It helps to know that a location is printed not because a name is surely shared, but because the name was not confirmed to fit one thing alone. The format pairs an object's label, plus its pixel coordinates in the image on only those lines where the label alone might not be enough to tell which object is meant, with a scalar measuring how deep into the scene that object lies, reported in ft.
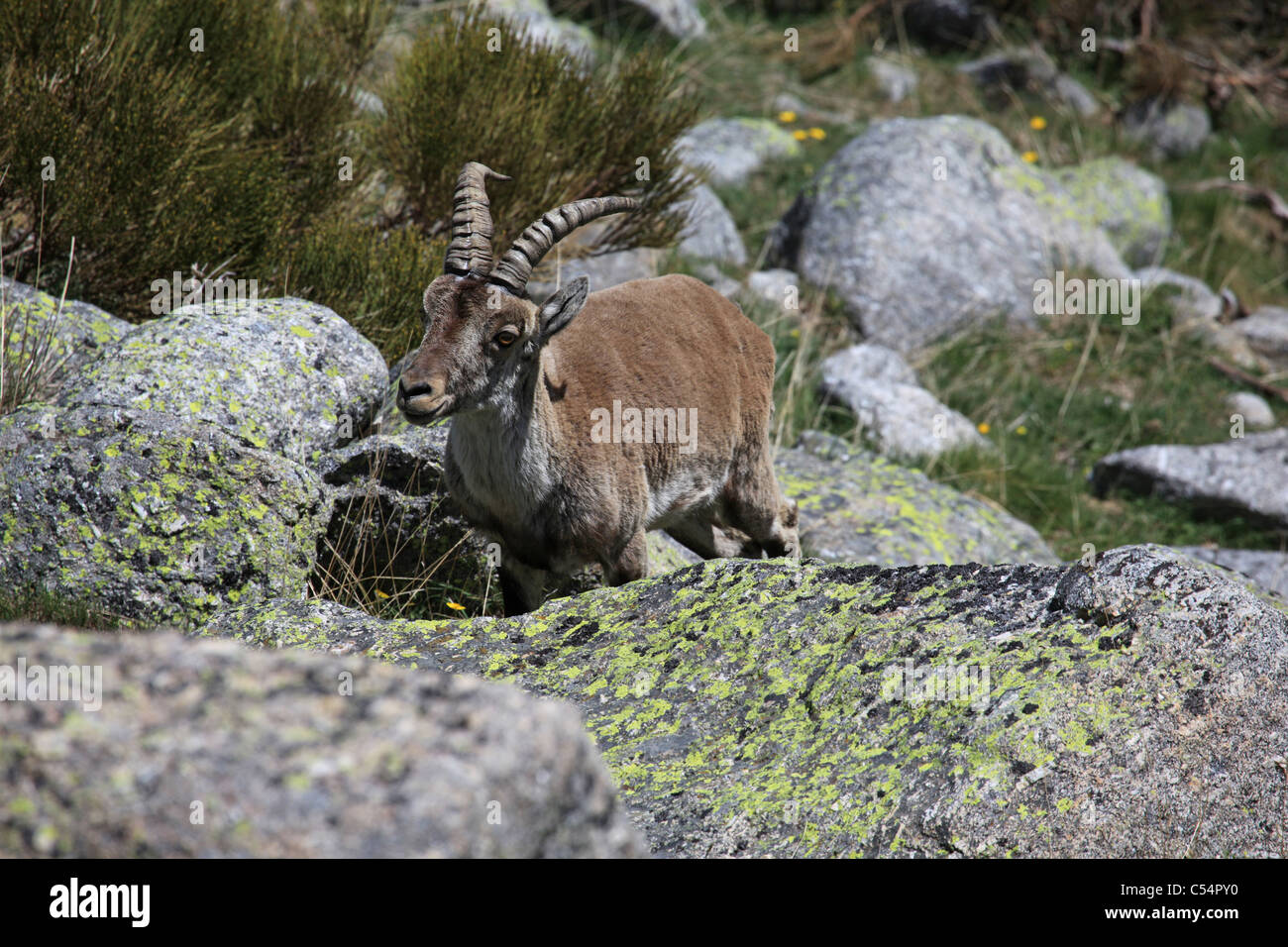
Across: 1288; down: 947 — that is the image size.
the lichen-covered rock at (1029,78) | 52.65
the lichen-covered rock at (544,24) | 41.04
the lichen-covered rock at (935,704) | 9.77
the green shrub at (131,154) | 21.26
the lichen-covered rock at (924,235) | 38.88
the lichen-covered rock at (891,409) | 32.94
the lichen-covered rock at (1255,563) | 29.73
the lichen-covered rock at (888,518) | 25.98
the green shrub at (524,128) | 25.86
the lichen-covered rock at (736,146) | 43.78
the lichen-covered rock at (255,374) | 16.31
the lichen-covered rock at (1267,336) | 42.83
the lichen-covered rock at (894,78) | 51.67
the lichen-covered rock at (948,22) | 54.60
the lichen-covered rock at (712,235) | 37.29
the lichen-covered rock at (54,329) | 18.61
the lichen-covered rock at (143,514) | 14.98
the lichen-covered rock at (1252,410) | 39.06
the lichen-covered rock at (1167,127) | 52.80
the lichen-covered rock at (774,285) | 37.42
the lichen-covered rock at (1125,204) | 45.34
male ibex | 16.26
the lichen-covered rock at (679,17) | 48.34
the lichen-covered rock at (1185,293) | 42.91
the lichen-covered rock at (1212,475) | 34.24
